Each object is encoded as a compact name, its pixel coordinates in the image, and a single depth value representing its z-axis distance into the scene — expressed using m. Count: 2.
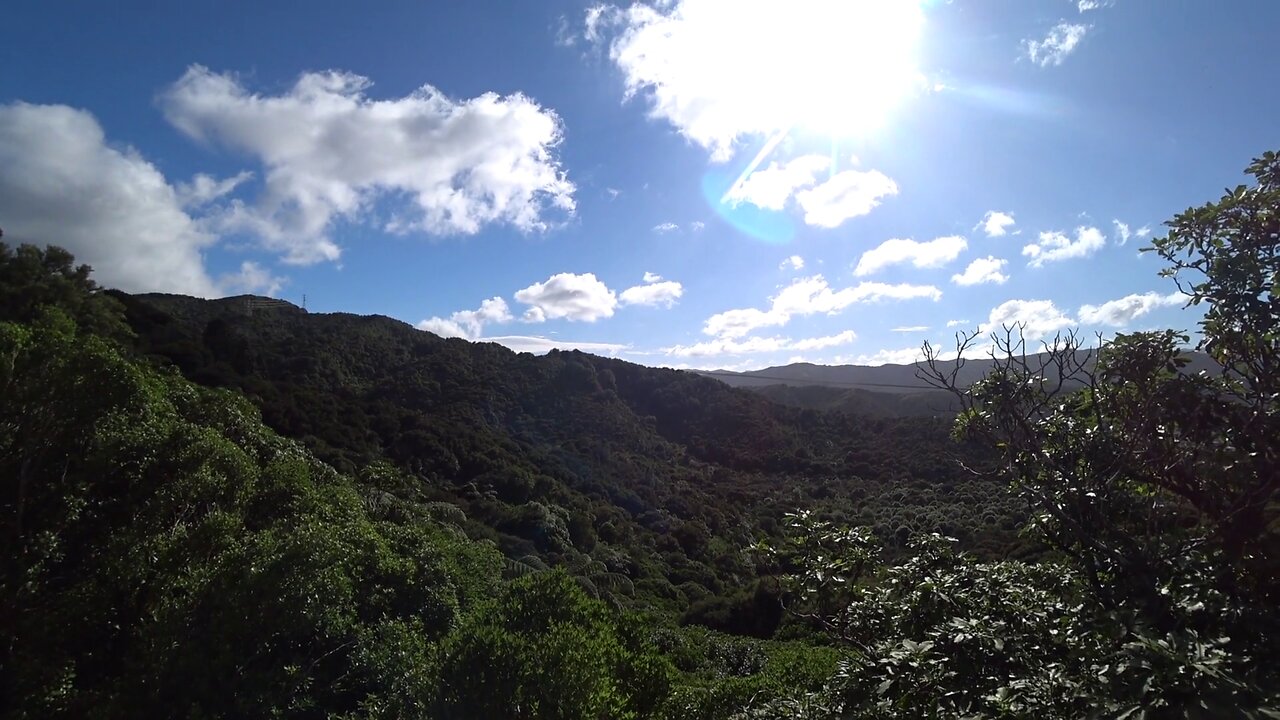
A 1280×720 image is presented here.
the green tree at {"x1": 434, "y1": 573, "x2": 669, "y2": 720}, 4.97
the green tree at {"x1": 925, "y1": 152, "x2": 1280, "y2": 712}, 2.28
